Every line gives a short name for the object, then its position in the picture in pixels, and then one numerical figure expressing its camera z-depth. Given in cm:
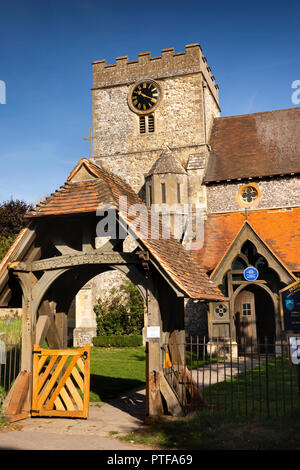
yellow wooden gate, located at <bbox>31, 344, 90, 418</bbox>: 812
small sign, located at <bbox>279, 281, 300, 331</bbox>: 880
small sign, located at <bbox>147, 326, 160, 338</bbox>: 783
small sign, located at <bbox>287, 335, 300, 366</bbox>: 760
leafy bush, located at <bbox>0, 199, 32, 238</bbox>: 3644
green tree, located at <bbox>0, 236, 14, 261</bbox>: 3080
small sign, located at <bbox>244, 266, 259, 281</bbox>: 1848
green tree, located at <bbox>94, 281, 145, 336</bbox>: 2430
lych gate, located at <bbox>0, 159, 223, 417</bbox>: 785
